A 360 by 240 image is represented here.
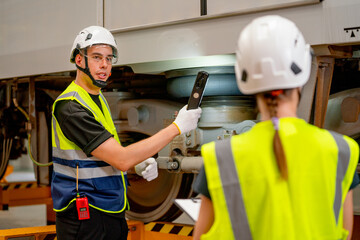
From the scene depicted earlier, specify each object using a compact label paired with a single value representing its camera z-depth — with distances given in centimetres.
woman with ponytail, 118
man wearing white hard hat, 213
